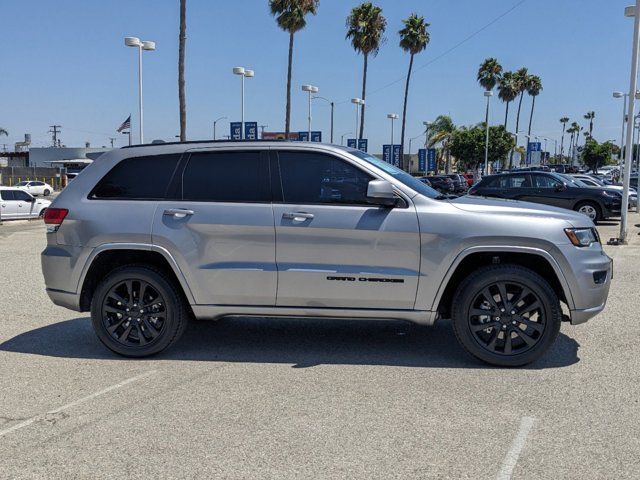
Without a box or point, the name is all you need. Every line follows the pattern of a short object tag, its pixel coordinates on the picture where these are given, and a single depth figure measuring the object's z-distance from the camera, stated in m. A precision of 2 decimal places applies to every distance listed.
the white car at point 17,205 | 25.05
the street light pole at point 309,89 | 42.62
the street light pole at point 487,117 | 53.82
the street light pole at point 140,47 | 24.91
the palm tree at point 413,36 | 50.22
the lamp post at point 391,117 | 61.38
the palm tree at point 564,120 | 150.25
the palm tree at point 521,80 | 78.69
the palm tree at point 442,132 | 77.88
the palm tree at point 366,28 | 47.56
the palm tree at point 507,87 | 76.69
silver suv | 5.02
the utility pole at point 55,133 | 132.38
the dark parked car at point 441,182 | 37.58
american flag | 36.54
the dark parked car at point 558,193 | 18.56
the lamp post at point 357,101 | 47.81
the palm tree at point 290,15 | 39.16
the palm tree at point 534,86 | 85.69
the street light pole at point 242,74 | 33.91
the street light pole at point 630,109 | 14.26
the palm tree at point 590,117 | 149.24
